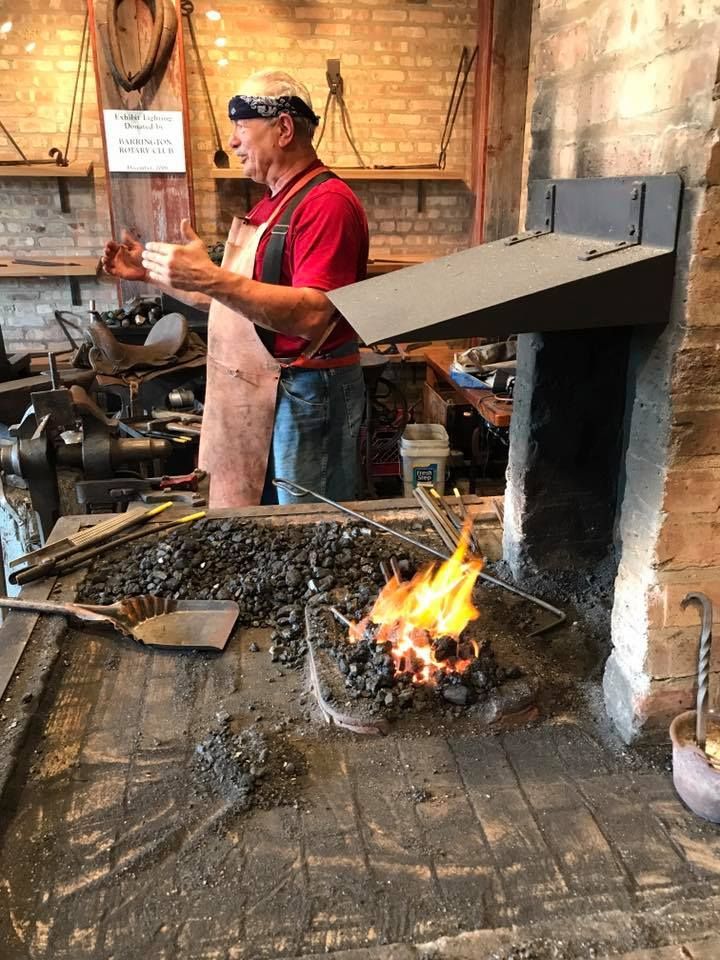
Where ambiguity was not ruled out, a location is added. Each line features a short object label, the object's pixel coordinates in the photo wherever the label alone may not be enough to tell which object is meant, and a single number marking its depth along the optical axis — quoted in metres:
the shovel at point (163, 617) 2.38
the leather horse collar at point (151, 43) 5.99
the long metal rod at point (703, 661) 1.82
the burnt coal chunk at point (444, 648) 2.17
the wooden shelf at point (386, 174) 6.90
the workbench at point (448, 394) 4.67
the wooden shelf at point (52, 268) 6.84
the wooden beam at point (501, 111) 6.68
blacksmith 2.81
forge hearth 2.04
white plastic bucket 5.11
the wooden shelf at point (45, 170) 6.55
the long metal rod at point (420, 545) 2.50
